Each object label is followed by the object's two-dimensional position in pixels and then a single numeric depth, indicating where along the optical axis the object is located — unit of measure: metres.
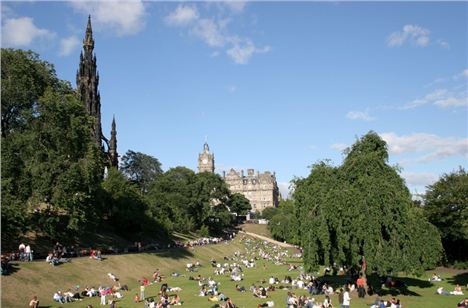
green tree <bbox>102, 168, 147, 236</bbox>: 59.09
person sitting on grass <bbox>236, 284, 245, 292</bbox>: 35.28
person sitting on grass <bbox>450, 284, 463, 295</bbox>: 31.72
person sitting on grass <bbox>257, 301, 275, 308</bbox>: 27.78
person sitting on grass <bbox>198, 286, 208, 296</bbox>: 33.03
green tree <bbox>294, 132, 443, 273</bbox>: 27.55
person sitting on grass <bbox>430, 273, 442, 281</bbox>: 38.96
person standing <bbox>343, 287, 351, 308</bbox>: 25.78
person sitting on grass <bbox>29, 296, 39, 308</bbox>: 26.59
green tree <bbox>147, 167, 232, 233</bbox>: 80.75
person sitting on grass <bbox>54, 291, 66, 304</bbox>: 29.64
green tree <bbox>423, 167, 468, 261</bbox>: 46.12
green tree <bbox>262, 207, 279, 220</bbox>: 155.75
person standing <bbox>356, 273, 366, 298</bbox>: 29.14
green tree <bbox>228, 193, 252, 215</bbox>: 137.96
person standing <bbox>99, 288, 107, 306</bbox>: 29.73
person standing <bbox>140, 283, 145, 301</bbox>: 31.30
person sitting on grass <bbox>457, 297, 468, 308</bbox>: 24.53
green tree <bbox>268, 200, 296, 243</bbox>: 86.12
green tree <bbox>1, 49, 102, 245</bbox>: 39.03
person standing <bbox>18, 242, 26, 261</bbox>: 34.81
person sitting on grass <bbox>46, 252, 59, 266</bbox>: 35.81
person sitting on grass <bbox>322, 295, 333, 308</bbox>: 25.79
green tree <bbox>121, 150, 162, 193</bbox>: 130.25
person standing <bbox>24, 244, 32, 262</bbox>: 34.83
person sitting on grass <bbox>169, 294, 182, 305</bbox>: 29.46
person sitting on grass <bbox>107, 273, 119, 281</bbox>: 38.09
